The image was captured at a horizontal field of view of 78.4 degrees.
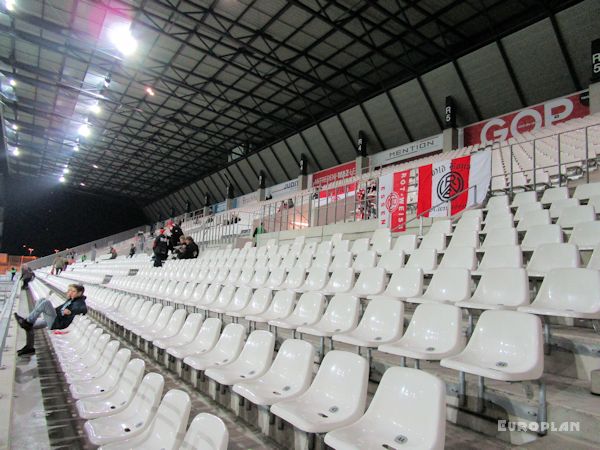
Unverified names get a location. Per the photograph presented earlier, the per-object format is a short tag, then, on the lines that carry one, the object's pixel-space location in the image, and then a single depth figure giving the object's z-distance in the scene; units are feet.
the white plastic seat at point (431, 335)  6.36
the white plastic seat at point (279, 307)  10.78
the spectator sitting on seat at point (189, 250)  28.60
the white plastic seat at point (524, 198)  14.71
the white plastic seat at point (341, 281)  11.60
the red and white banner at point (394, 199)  18.26
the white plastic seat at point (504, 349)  5.26
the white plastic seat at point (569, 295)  6.31
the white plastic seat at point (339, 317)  8.59
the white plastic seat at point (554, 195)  13.97
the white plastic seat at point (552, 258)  8.52
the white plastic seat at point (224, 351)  8.67
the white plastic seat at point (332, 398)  5.32
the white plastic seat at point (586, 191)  12.93
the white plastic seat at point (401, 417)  4.47
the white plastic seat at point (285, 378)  6.49
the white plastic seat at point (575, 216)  10.93
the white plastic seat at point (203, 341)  9.85
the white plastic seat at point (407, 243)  13.81
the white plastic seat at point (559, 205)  12.58
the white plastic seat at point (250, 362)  7.59
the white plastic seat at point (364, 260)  13.05
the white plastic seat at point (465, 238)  12.17
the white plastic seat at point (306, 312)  9.53
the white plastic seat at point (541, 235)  10.43
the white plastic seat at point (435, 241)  13.09
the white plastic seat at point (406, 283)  9.74
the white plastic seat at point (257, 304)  11.87
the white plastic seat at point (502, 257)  9.36
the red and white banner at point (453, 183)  16.70
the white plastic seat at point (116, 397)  7.54
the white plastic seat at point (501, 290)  7.58
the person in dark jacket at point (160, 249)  29.76
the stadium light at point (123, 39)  34.68
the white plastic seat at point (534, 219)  12.16
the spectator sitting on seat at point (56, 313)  15.94
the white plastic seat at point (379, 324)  7.55
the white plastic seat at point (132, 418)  6.39
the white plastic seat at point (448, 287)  8.55
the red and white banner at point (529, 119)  31.12
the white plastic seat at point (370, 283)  10.61
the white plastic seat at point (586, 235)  9.59
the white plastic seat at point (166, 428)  5.47
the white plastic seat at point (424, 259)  11.25
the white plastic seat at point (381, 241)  15.08
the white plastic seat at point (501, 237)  11.26
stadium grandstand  5.90
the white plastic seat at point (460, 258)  10.36
